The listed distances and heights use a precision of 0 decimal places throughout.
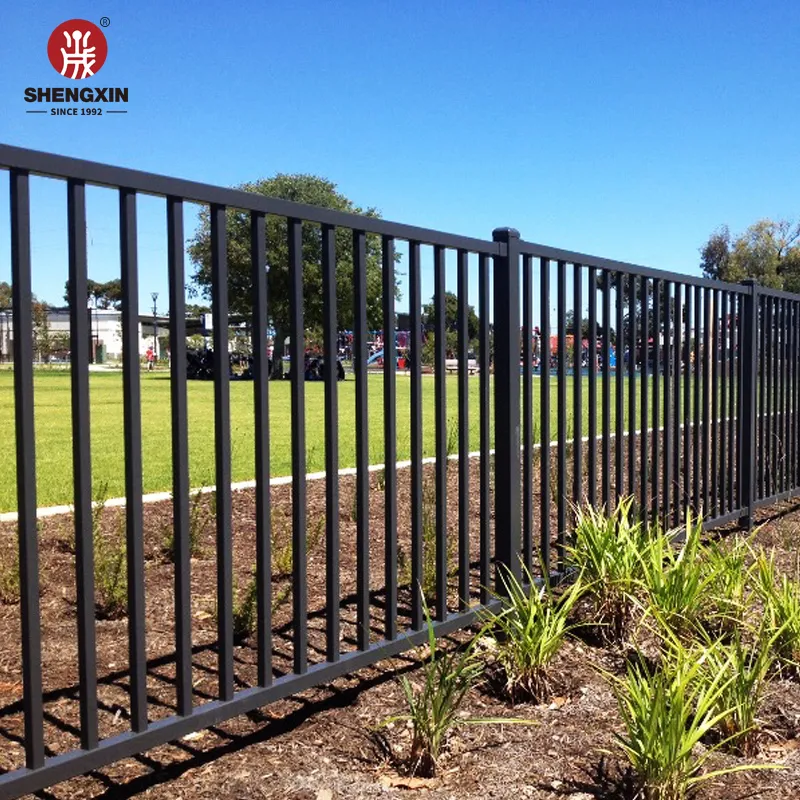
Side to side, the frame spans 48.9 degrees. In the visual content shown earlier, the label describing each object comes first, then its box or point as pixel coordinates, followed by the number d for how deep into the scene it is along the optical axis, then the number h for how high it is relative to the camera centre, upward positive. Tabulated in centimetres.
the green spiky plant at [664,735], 250 -108
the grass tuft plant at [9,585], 423 -105
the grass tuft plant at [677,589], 377 -99
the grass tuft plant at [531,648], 336 -111
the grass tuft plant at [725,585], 382 -101
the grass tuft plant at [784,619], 355 -106
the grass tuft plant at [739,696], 296 -115
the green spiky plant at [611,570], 392 -95
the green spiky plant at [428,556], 424 -104
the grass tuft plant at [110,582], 402 -102
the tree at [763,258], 5872 +699
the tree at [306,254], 2927 +436
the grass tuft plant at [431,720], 277 -114
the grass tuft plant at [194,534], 490 -96
